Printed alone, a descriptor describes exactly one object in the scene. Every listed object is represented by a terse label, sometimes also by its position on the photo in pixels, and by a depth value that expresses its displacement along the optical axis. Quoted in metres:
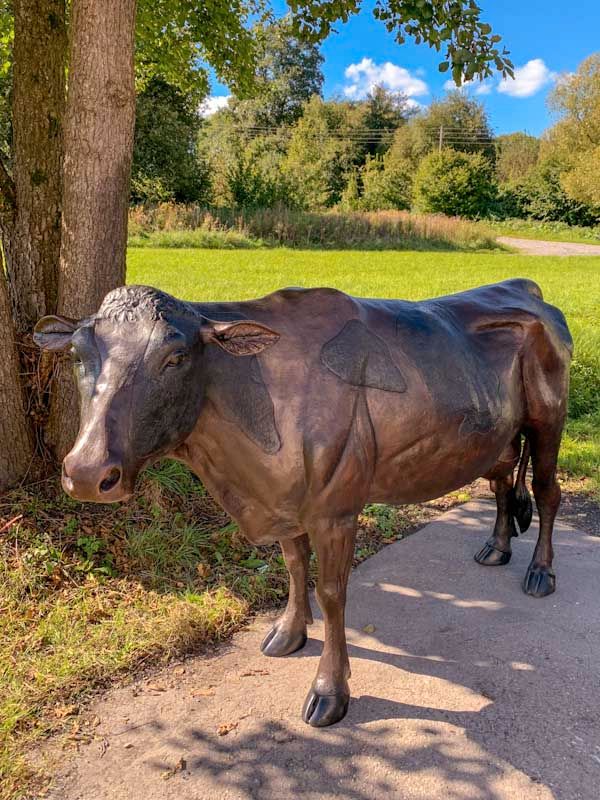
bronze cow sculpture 2.13
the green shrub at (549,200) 49.59
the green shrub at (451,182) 46.94
